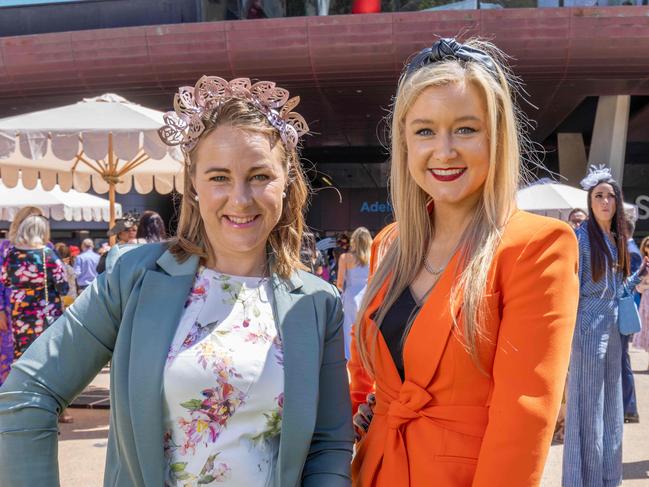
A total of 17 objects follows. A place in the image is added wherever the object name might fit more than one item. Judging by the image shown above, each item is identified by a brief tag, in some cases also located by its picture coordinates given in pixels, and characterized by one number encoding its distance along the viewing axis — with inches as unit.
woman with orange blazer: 63.1
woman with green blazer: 62.1
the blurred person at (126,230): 316.2
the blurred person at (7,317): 255.3
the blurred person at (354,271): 326.6
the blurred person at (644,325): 362.9
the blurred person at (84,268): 450.0
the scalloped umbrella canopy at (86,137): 245.9
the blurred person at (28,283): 250.7
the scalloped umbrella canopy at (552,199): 392.5
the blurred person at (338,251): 609.9
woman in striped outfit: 175.9
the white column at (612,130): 666.8
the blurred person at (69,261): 424.6
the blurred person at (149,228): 260.4
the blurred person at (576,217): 343.0
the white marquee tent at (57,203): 497.4
